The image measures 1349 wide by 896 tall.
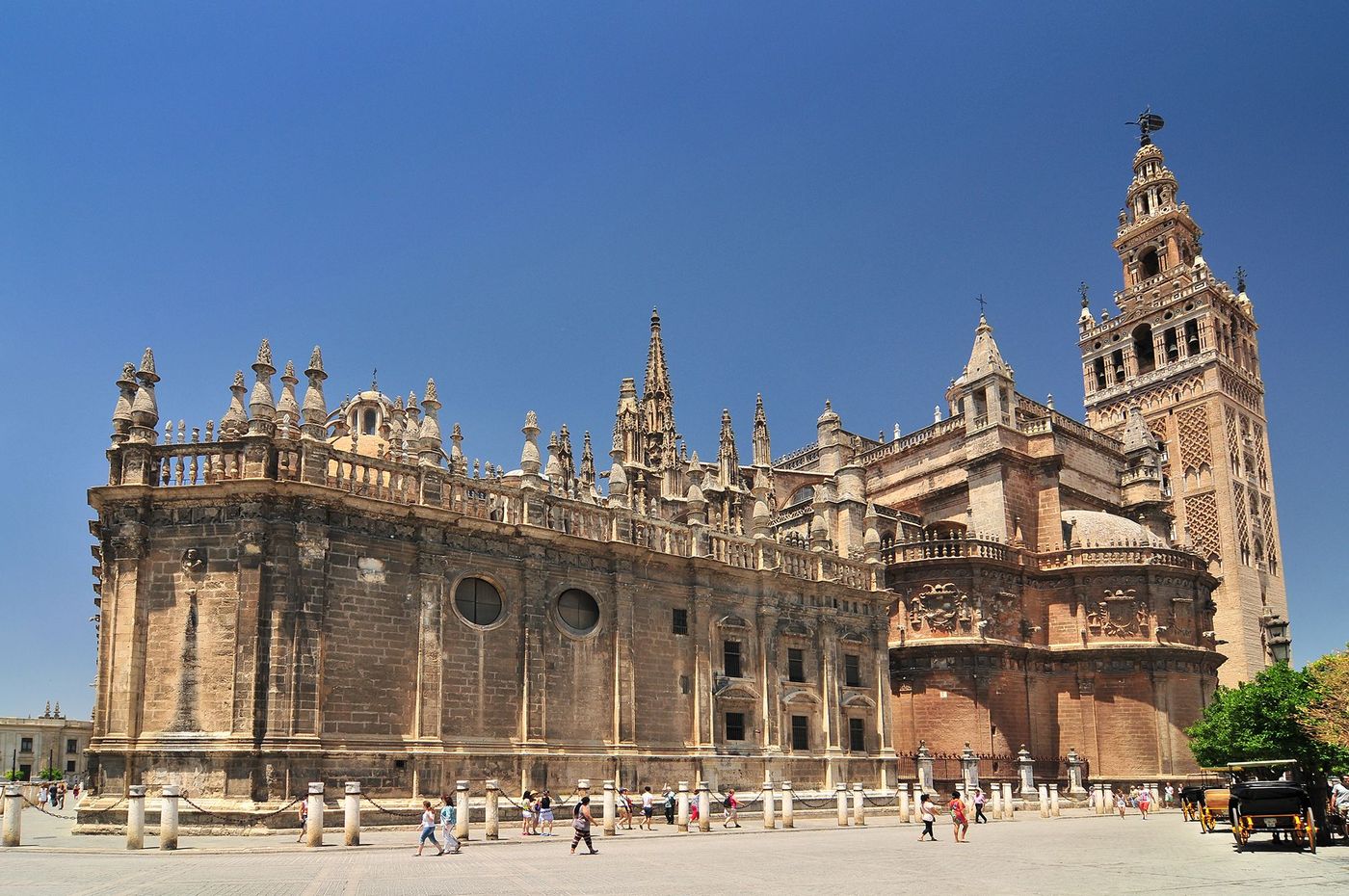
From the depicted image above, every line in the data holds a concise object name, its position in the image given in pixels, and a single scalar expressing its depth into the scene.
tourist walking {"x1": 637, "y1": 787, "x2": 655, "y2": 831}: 27.62
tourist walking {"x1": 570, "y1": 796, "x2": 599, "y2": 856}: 19.72
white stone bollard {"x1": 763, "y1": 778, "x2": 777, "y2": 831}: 27.44
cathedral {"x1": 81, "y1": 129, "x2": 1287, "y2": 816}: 24.17
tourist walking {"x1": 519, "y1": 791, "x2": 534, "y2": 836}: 24.33
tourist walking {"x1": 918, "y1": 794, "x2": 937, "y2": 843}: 24.52
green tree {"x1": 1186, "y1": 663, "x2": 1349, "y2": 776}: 35.75
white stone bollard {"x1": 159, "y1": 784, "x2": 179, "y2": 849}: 19.33
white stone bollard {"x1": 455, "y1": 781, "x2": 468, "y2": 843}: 22.03
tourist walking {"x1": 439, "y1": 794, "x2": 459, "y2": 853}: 19.86
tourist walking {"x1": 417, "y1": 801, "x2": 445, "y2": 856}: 19.73
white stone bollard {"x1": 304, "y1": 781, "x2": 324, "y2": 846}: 20.02
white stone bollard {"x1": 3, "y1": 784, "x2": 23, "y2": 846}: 20.39
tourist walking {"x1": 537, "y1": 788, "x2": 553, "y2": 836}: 24.47
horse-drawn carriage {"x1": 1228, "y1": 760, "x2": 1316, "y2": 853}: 20.72
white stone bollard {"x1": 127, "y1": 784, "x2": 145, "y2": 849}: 19.31
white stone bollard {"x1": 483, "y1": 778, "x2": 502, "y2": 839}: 23.28
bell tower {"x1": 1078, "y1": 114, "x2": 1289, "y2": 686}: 59.66
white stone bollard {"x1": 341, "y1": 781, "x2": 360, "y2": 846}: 20.44
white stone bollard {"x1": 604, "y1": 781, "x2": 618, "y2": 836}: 24.77
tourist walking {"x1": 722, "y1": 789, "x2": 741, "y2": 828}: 28.56
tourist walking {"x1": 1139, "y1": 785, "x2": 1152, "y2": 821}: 37.53
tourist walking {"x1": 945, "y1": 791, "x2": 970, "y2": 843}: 24.41
